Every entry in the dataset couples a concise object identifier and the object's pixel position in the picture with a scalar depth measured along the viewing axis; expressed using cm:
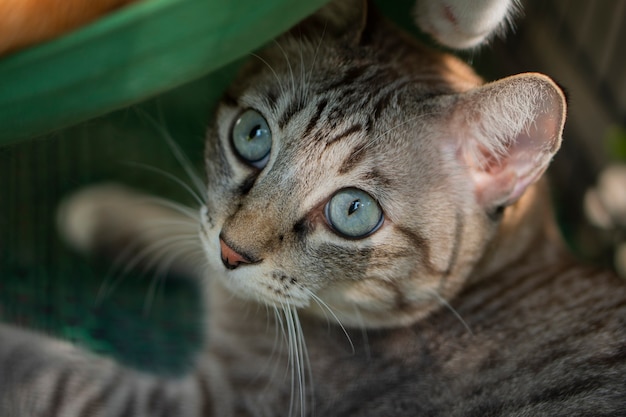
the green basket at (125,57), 35
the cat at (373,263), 40
